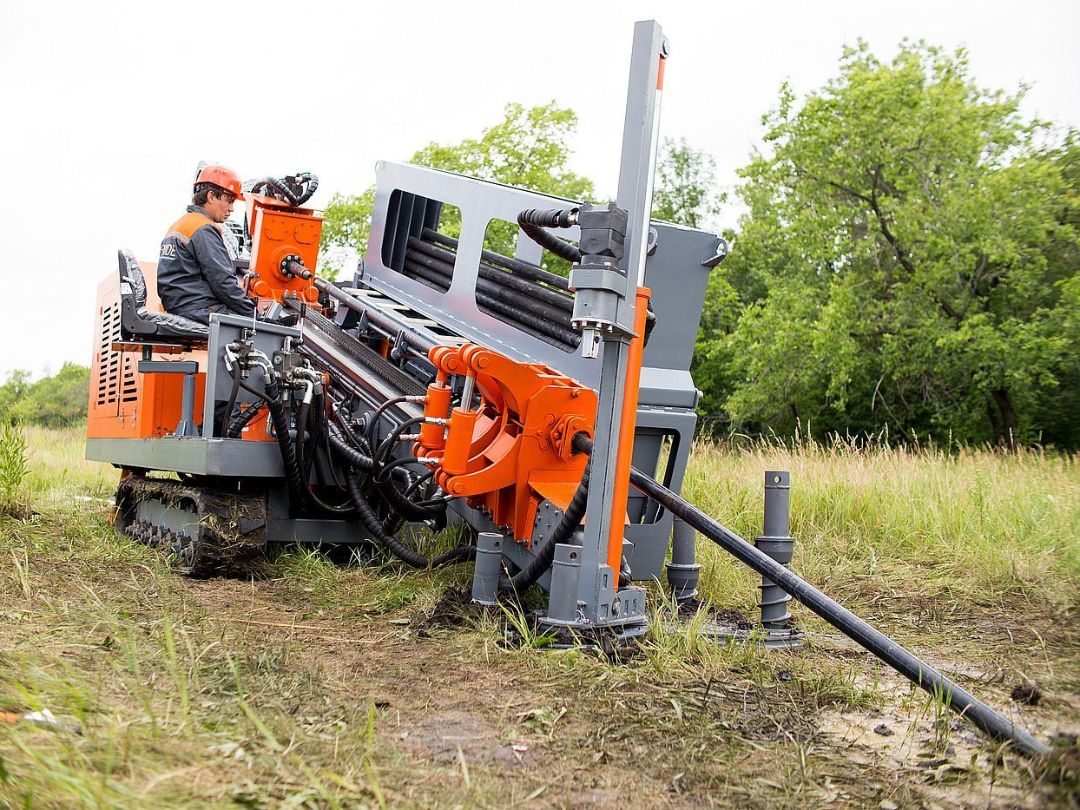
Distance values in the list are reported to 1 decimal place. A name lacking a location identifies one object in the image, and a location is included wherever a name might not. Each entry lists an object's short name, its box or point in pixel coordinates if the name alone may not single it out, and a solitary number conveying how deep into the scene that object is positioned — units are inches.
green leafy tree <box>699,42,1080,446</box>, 823.7
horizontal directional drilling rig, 156.3
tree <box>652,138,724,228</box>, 1437.0
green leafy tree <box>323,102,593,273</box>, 1197.1
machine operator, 244.7
